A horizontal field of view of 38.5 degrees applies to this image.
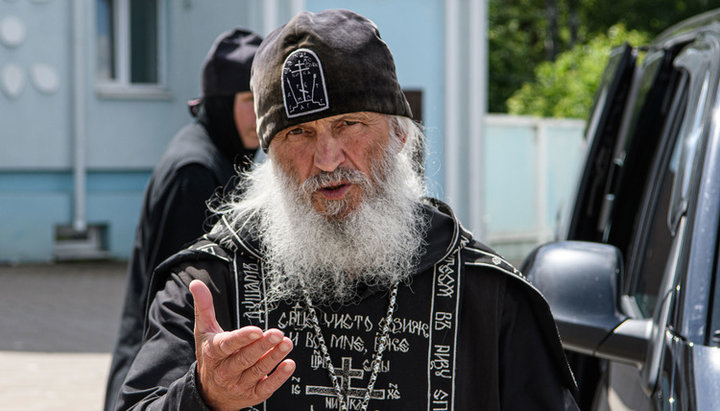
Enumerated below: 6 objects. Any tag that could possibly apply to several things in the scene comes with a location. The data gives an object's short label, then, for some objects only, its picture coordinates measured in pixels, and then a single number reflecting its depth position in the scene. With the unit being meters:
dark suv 2.38
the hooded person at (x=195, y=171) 3.46
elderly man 2.04
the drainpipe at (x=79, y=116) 13.59
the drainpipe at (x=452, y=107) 12.21
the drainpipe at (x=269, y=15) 11.69
